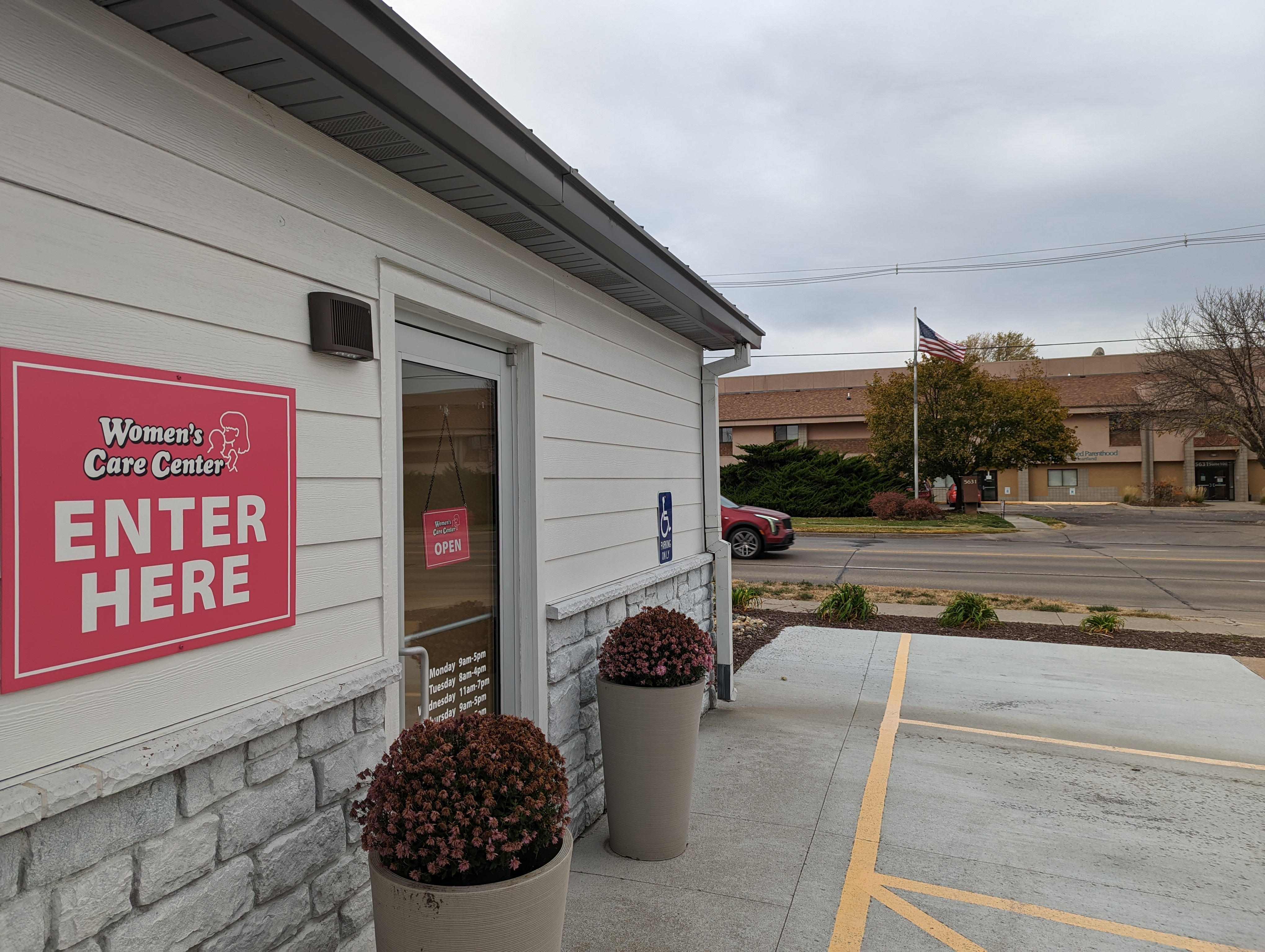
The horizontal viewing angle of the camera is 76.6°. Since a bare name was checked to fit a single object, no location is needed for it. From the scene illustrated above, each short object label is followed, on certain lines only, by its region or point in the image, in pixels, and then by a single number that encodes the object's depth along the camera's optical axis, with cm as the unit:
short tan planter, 220
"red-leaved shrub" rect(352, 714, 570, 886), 224
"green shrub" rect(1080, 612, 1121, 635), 986
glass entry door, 345
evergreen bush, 3178
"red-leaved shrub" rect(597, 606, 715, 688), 414
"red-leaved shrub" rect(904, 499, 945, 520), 2884
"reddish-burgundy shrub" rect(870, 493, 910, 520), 2936
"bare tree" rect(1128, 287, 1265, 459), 3297
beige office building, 4581
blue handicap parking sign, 610
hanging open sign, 358
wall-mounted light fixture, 271
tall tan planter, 405
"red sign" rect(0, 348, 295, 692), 185
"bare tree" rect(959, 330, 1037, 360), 5366
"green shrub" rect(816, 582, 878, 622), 1084
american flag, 2542
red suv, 1858
